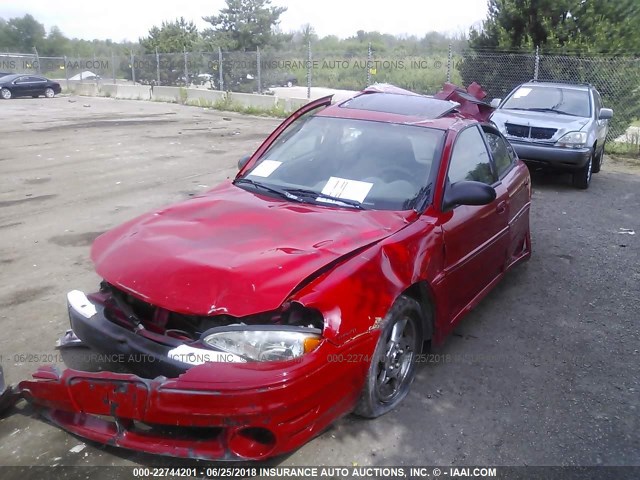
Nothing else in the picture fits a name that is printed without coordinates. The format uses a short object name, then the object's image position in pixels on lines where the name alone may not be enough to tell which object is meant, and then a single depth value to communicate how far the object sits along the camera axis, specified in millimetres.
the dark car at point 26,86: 30078
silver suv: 9375
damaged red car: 2627
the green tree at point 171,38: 38438
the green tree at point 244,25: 36000
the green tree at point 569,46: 15109
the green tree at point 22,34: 64125
